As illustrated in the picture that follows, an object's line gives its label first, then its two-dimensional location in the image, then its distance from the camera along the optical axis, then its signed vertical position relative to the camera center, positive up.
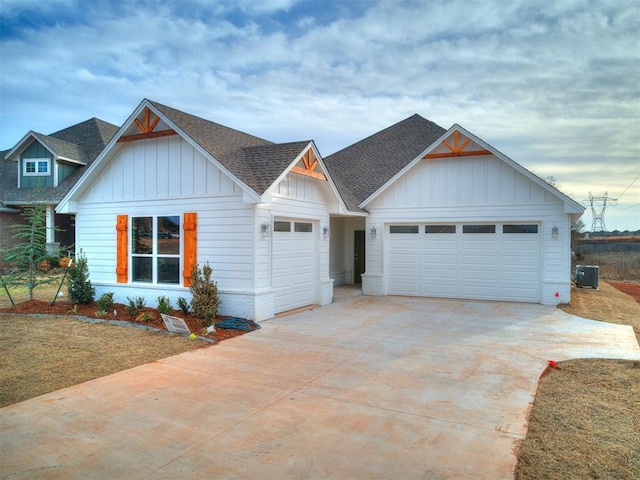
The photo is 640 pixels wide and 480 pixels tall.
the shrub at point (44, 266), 17.74 -1.33
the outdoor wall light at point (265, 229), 9.95 +0.12
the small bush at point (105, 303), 10.41 -1.67
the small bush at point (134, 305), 9.97 -1.71
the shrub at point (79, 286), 11.46 -1.38
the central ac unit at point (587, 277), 16.62 -1.59
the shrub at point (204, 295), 9.42 -1.33
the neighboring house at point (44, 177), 19.77 +2.72
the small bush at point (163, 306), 9.82 -1.64
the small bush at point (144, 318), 9.40 -1.82
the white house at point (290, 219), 10.05 +0.42
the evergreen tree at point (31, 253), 11.21 -0.53
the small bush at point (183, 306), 10.02 -1.66
